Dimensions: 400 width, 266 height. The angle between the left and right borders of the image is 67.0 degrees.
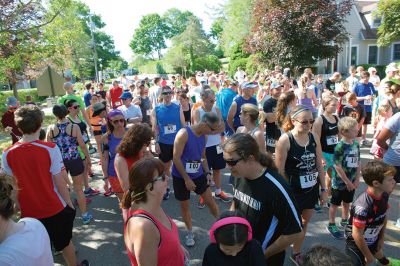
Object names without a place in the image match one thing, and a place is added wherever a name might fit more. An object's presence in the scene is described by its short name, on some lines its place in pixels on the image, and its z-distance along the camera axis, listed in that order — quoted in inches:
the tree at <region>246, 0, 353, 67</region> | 760.3
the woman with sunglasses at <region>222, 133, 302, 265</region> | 78.9
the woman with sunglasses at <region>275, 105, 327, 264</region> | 125.7
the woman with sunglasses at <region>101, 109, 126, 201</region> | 157.8
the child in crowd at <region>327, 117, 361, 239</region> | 146.0
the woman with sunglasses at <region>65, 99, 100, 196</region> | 226.5
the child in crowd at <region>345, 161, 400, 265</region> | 104.7
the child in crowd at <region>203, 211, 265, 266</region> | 63.4
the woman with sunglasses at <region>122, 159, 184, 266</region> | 68.9
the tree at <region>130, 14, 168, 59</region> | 3823.8
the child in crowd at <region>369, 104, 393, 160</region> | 236.1
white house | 1262.3
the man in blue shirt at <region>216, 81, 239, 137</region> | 284.2
